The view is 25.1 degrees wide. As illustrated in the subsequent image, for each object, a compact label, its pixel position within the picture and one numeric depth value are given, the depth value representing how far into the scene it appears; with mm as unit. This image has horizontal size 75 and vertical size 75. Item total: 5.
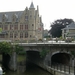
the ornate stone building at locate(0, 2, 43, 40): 71125
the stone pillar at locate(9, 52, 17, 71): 33719
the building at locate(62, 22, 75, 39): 76750
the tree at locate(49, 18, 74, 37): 93125
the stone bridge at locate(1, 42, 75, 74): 34088
